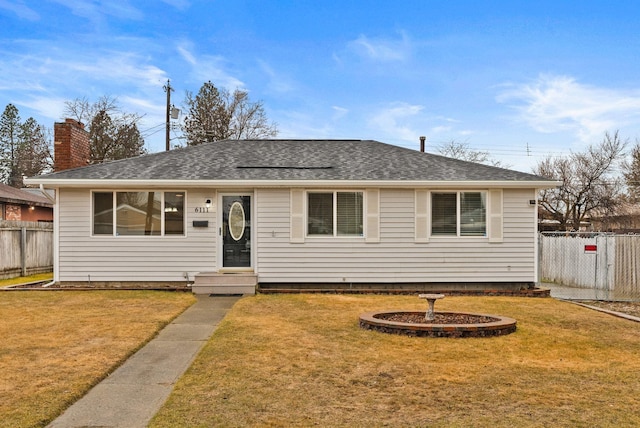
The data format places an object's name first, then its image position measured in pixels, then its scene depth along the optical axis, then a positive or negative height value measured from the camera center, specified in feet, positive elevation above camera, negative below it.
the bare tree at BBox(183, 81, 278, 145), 120.98 +25.32
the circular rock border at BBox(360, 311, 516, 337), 24.26 -4.68
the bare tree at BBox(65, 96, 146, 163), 116.88 +22.36
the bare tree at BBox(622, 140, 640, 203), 105.70 +10.26
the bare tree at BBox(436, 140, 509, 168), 142.82 +19.58
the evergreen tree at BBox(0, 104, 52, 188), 139.85 +22.98
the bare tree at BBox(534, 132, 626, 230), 111.86 +7.98
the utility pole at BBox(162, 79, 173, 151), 88.53 +21.45
